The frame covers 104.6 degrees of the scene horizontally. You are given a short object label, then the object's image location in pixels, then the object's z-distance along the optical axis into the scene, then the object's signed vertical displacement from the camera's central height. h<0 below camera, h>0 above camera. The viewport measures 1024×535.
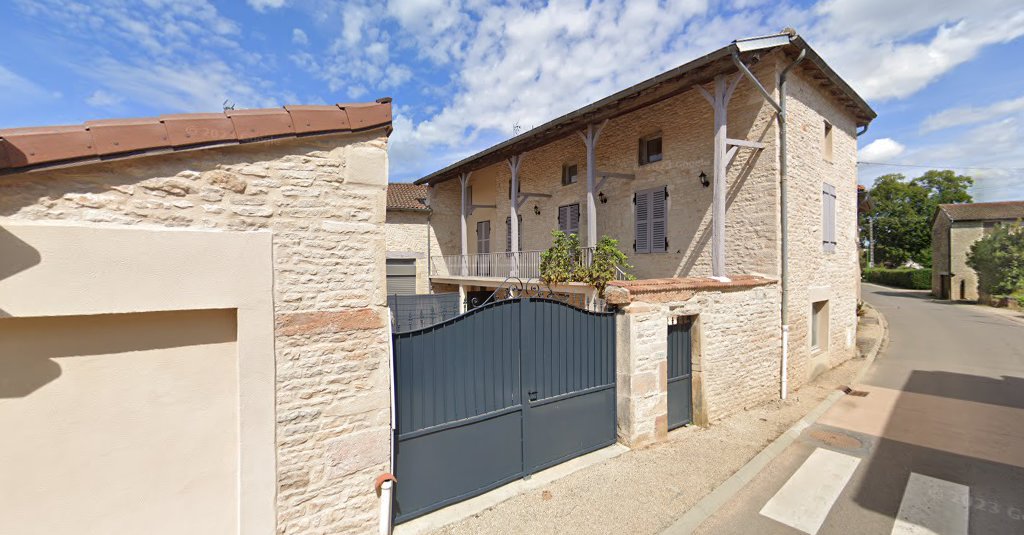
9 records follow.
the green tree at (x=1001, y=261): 20.86 -0.11
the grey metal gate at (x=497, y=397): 3.81 -1.49
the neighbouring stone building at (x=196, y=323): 2.43 -0.42
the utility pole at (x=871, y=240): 41.59 +2.12
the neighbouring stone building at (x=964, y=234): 24.44 +1.60
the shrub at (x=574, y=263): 6.66 -0.01
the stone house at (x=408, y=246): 16.27 +0.74
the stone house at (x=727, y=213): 6.05 +1.08
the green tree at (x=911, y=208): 37.47 +5.09
